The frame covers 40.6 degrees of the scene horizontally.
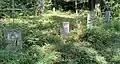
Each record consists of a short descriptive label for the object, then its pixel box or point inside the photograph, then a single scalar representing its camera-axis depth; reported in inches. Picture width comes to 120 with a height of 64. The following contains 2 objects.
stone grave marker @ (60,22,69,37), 230.8
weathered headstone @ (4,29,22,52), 182.0
